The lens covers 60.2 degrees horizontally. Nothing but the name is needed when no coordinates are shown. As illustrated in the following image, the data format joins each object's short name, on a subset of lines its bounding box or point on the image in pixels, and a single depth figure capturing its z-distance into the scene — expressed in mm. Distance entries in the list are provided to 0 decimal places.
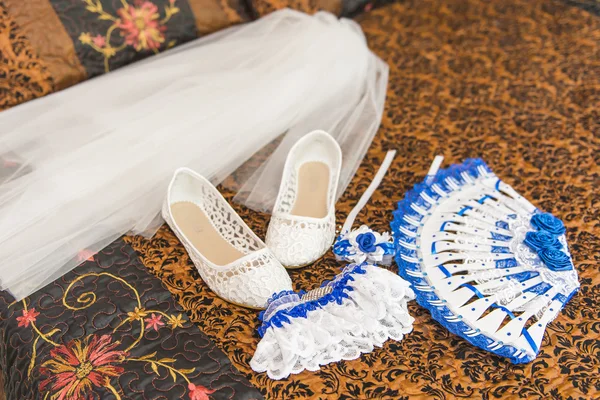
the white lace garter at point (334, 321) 927
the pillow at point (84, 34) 1325
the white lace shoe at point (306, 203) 1094
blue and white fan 991
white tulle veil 1097
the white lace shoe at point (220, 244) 1018
